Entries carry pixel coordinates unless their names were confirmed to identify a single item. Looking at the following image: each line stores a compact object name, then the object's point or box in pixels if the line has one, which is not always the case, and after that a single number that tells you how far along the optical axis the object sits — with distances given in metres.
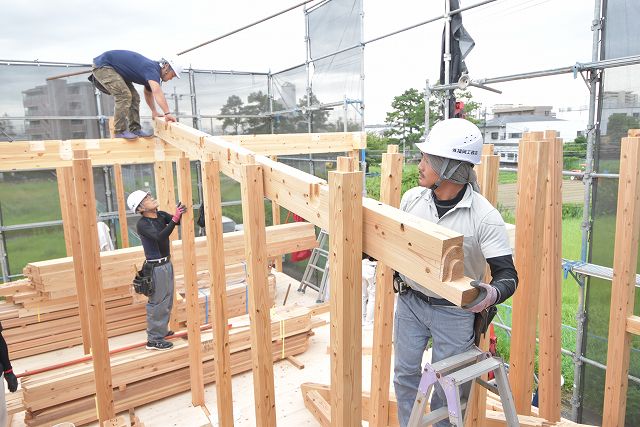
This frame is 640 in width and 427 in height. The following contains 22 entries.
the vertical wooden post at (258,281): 2.19
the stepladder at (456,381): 1.81
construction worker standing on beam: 4.55
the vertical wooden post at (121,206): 6.66
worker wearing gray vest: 2.02
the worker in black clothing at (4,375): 3.23
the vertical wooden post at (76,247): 4.21
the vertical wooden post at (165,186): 5.12
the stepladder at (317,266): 7.85
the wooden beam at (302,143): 5.77
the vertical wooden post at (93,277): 3.06
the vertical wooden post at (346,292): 1.52
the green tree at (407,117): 10.56
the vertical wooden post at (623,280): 2.81
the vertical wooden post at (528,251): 2.40
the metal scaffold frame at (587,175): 3.94
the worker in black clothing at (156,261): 4.87
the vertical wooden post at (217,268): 2.68
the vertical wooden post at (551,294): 2.76
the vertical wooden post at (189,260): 3.80
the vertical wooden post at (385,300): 2.72
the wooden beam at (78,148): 4.17
